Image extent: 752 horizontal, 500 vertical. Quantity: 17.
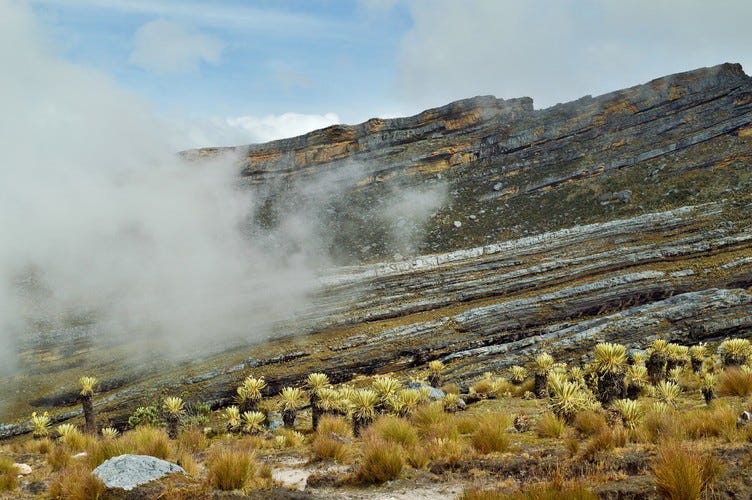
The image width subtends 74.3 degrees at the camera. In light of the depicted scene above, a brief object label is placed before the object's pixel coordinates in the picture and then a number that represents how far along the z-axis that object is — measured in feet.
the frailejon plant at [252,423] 62.80
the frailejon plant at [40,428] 70.18
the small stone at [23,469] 39.88
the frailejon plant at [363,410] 53.88
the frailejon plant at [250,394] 72.95
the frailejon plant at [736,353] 68.80
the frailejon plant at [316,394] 63.10
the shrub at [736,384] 49.98
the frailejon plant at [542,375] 71.36
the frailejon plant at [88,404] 82.61
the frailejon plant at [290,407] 67.77
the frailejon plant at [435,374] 94.89
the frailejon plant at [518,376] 91.66
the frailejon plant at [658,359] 67.92
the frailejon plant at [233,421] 65.09
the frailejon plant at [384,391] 56.08
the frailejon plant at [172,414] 70.73
